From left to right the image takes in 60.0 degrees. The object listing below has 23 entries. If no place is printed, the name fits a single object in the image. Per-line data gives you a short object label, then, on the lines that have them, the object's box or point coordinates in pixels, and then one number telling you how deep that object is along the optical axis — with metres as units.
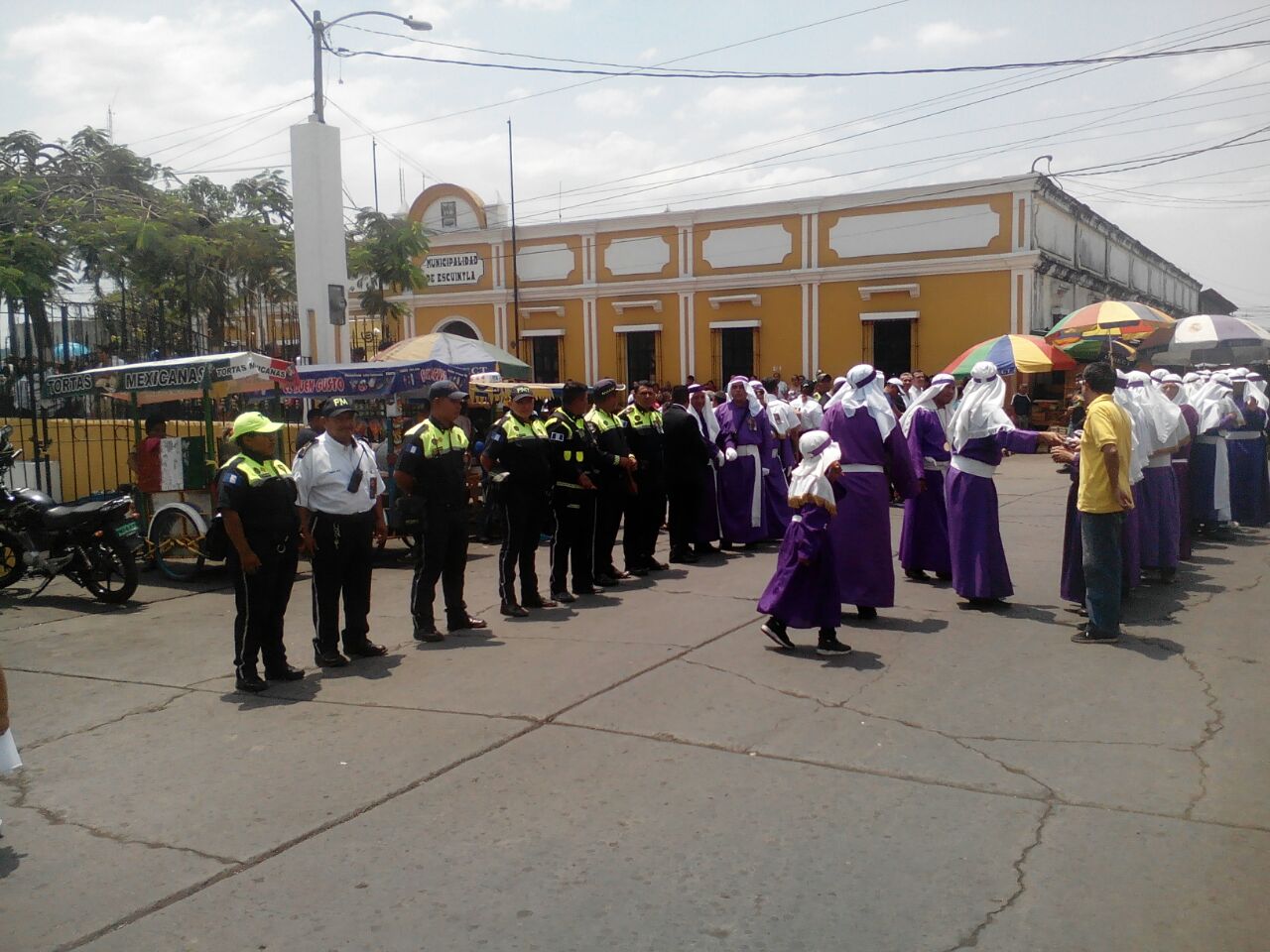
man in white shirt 7.41
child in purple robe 7.26
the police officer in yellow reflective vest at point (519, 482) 8.71
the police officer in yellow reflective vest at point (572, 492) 9.43
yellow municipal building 27.92
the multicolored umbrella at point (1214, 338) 17.28
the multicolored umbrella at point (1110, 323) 18.41
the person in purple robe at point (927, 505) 9.80
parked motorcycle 9.88
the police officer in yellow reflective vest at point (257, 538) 6.74
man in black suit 11.59
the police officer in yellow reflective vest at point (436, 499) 7.98
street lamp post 18.27
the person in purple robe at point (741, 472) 12.09
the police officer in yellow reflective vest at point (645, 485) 10.81
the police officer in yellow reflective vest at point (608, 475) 10.05
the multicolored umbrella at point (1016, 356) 18.86
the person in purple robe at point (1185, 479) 10.52
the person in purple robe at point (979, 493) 8.45
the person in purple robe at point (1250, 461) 12.43
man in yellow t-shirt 7.41
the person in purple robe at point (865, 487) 8.25
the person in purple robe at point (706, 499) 11.98
